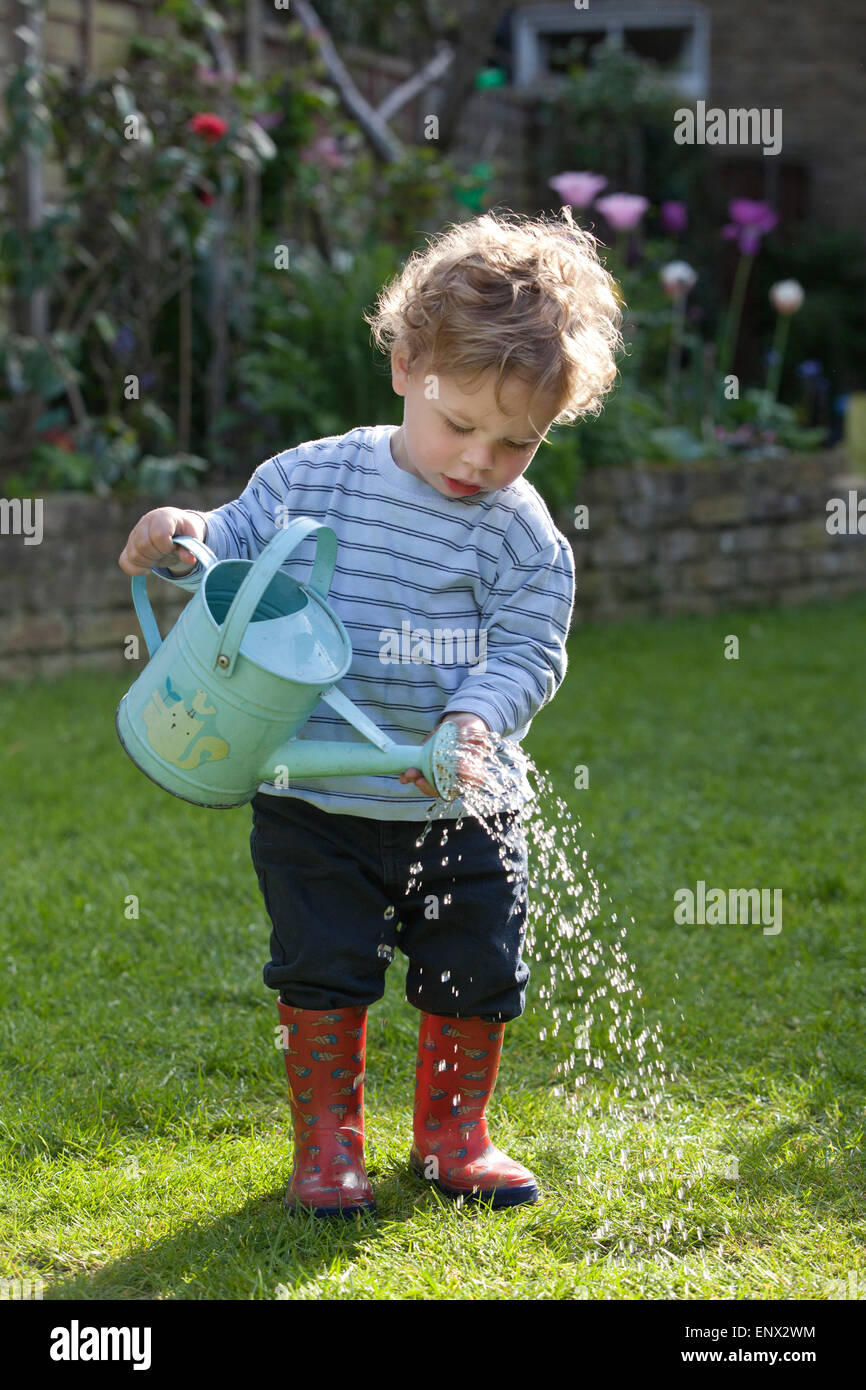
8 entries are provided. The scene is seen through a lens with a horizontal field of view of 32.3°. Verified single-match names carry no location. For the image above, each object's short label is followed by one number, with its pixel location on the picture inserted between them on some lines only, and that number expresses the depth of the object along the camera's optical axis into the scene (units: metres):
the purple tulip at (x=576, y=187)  6.12
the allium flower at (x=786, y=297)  7.16
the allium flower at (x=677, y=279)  6.84
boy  1.90
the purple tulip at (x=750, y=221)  7.43
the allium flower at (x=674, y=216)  8.05
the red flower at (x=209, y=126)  5.34
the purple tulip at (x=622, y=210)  6.47
